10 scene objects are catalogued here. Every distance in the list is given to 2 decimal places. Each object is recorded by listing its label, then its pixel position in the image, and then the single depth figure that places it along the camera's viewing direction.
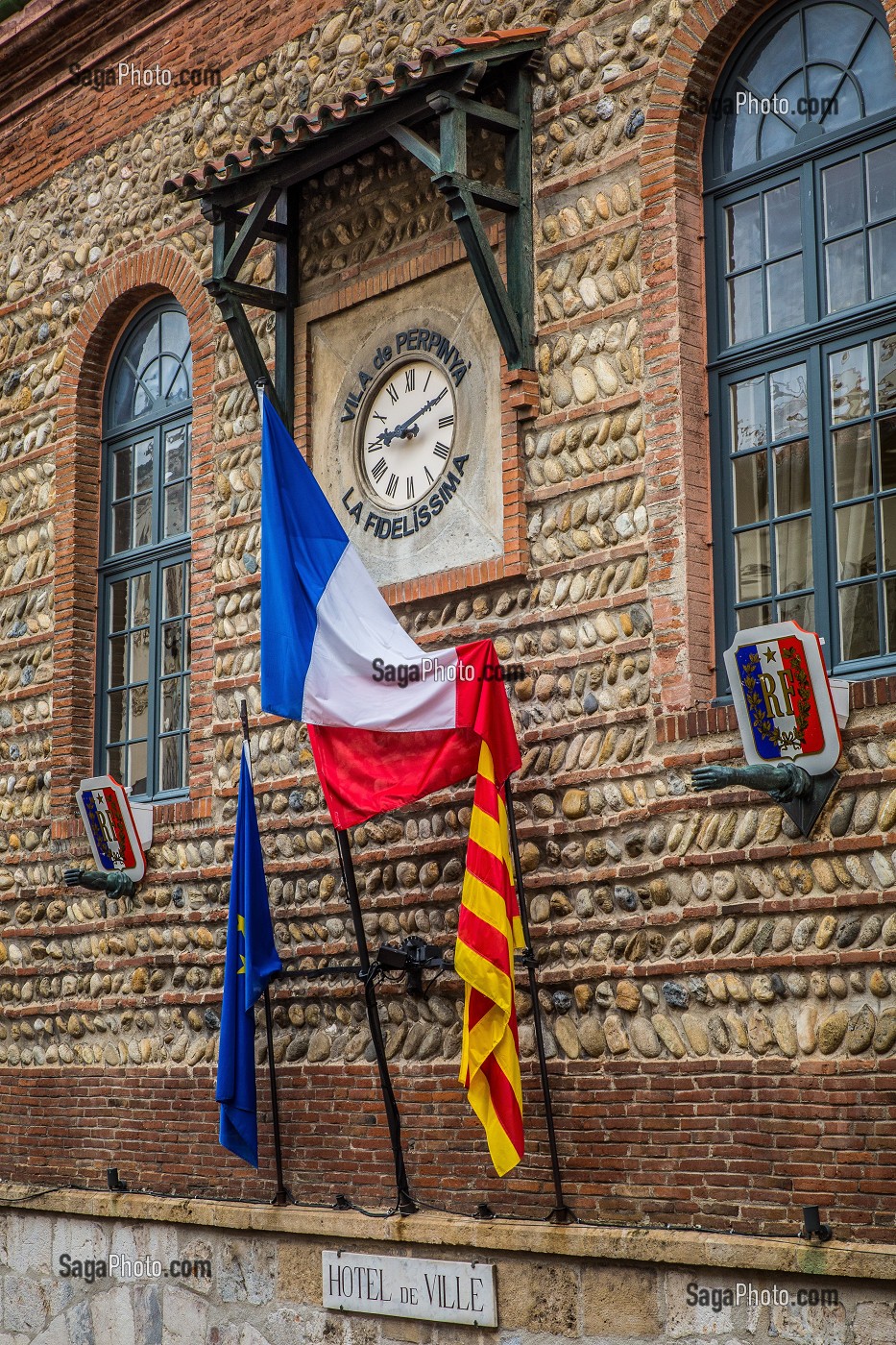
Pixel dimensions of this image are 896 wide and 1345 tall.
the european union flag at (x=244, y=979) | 8.95
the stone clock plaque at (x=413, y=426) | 8.77
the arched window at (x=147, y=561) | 10.94
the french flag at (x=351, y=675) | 7.94
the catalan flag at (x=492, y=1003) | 7.48
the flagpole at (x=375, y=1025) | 8.38
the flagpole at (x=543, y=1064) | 7.64
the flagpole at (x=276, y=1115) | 9.10
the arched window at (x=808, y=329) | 7.29
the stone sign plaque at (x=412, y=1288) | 7.89
